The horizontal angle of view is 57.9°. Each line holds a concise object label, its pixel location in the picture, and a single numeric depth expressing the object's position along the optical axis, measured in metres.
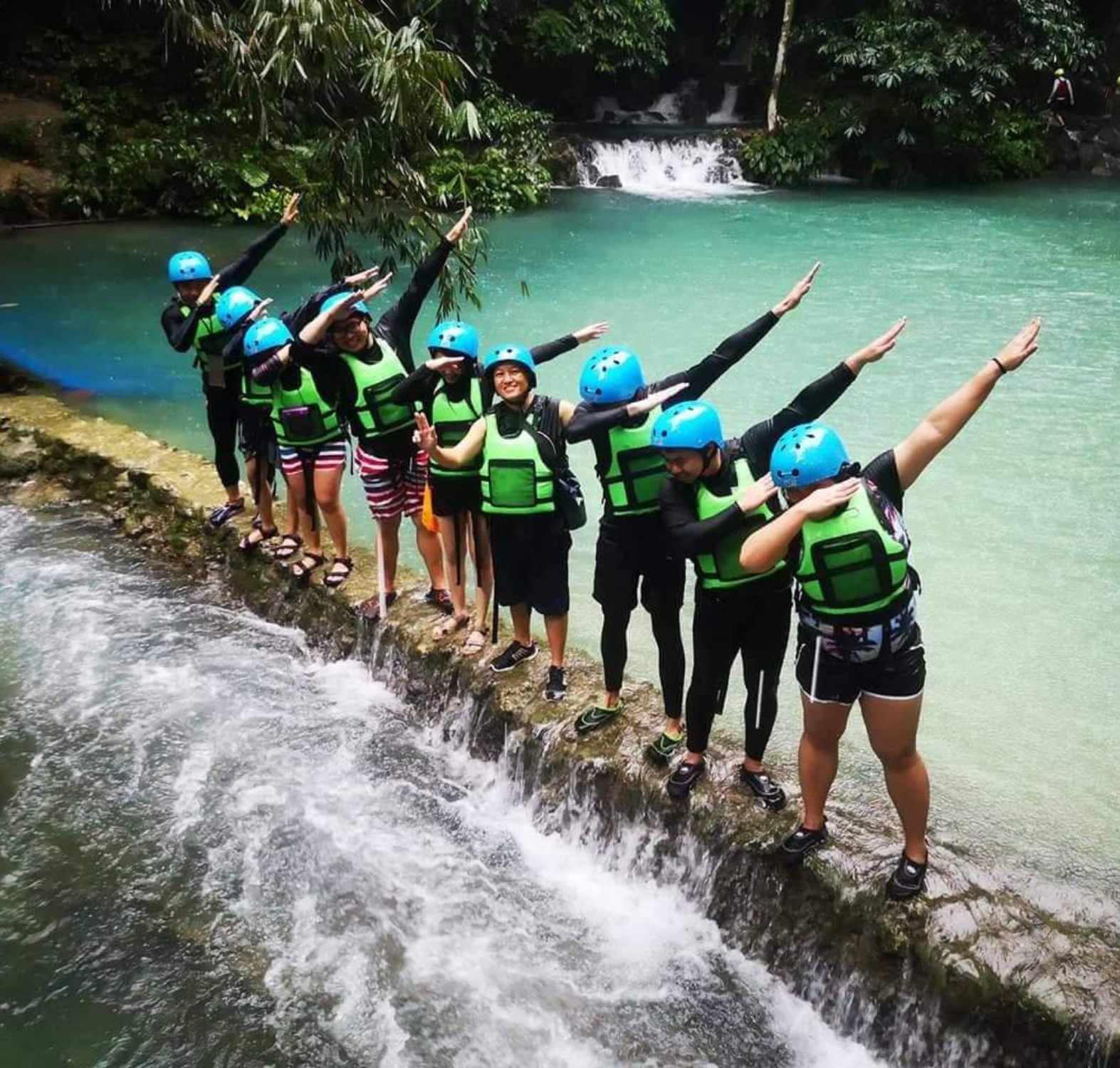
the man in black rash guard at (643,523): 3.46
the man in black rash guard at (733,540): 3.05
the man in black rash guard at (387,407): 4.47
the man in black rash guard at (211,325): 5.17
